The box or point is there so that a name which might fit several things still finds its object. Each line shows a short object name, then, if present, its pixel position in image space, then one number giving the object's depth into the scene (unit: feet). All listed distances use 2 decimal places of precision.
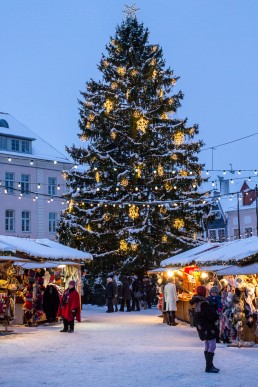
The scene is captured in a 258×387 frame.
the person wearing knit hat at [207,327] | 38.27
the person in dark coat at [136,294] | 104.65
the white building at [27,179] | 170.50
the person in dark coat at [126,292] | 103.09
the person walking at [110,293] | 100.83
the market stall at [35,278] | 74.79
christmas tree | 114.93
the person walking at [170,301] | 75.36
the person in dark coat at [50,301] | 79.71
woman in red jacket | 65.16
